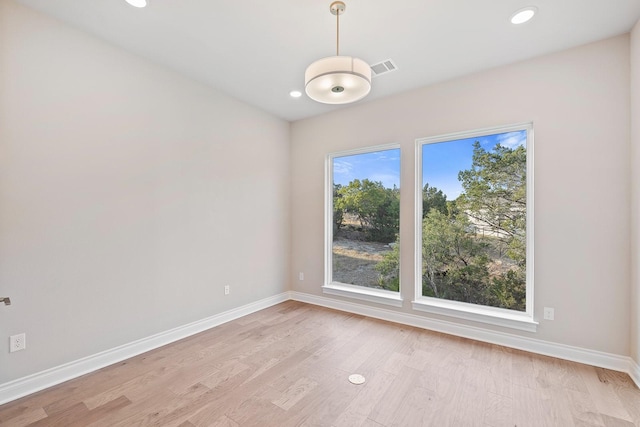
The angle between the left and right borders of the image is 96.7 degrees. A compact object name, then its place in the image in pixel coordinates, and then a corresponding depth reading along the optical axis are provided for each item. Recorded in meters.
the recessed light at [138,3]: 2.13
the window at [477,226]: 3.01
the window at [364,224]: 3.84
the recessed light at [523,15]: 2.19
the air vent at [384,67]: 2.93
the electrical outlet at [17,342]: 2.11
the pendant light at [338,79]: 1.82
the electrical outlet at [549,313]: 2.76
